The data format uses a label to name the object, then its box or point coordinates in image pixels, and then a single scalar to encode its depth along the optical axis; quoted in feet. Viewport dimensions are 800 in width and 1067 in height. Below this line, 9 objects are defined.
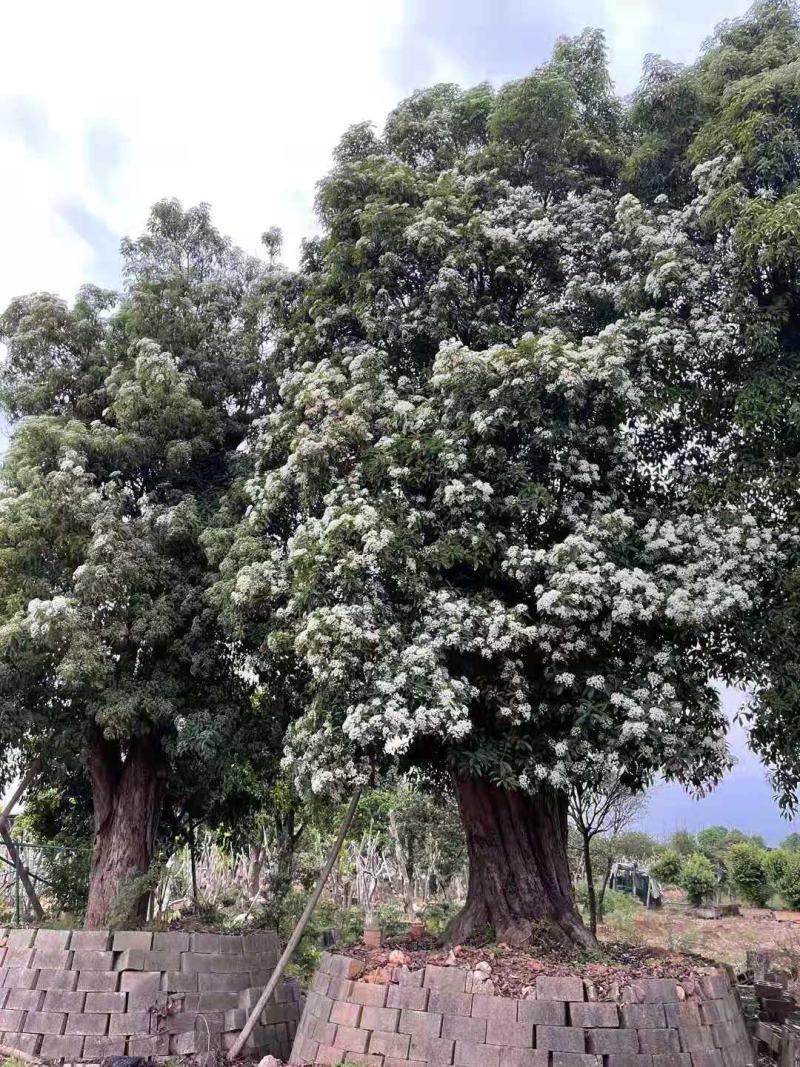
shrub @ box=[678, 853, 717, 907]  83.05
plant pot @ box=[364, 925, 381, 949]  32.83
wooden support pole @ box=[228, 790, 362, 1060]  31.81
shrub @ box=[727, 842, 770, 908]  83.05
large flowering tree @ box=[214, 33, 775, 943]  30.07
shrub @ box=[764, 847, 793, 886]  81.20
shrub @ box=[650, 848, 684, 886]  88.53
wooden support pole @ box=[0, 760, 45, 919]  41.75
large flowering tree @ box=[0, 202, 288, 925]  37.42
